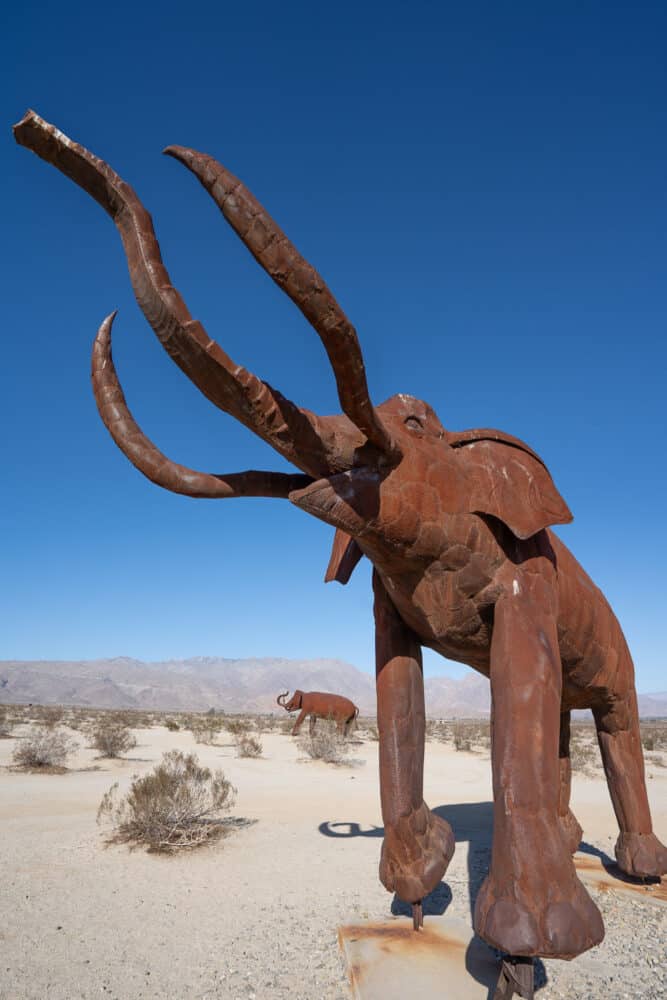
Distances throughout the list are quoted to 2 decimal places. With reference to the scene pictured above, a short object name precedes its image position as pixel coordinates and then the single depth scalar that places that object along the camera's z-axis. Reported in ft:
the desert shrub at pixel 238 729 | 73.62
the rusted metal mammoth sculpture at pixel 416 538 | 6.17
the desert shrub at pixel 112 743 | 48.34
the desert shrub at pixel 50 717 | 82.31
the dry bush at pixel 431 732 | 86.64
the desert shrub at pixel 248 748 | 52.21
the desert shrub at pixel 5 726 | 60.64
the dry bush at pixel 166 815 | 21.79
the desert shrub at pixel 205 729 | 65.41
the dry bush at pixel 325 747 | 50.88
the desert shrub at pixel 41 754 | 41.11
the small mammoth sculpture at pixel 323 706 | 64.08
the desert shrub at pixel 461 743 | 63.52
